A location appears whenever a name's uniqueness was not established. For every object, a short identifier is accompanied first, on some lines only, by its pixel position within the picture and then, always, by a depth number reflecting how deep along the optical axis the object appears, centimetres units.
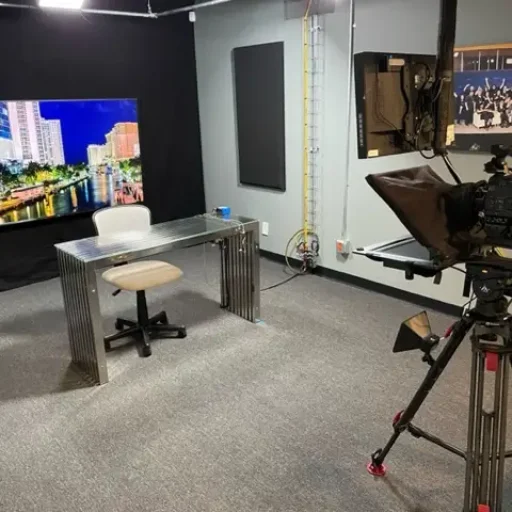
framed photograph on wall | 291
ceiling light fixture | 399
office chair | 310
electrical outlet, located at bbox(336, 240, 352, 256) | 414
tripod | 141
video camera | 126
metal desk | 269
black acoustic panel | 441
